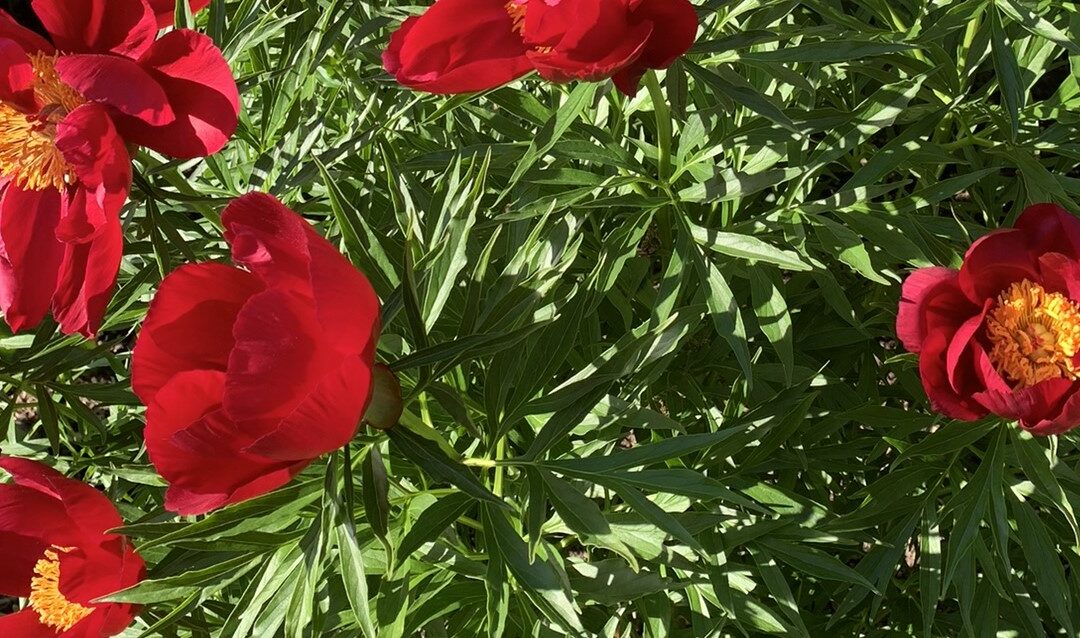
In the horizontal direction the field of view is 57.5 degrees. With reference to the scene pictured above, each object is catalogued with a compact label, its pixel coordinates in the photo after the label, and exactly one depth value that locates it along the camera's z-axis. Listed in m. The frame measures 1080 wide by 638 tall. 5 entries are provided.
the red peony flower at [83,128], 0.73
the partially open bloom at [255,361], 0.57
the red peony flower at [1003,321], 0.82
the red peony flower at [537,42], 0.66
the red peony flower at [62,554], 0.80
